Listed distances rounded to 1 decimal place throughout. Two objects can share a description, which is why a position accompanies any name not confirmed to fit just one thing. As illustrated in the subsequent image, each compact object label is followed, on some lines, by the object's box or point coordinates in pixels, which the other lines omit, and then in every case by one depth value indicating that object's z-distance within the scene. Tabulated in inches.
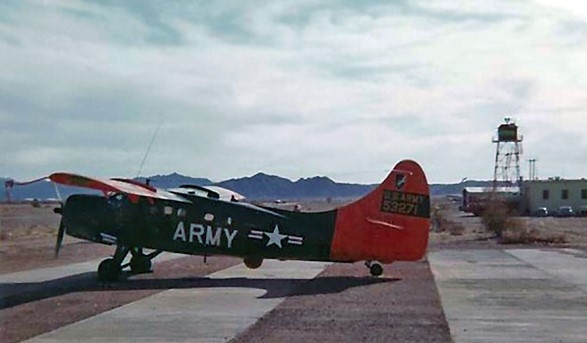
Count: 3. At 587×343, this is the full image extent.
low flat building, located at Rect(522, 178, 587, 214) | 3627.0
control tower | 4114.2
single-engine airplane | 776.3
